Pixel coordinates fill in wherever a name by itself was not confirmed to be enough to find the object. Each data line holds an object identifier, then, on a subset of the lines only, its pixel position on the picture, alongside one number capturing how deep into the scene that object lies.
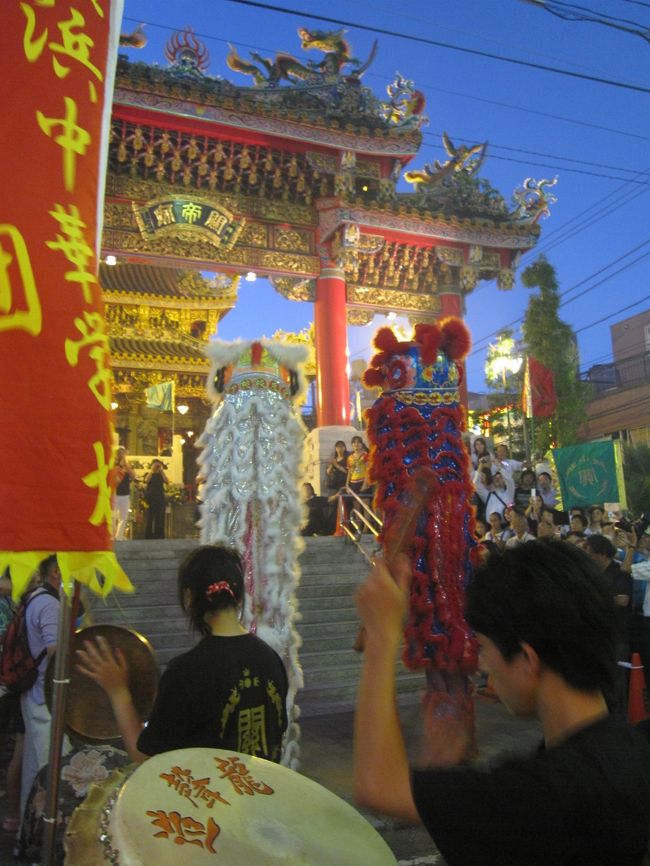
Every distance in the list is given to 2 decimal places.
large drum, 1.44
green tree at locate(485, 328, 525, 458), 20.31
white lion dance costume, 4.20
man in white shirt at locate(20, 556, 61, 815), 3.71
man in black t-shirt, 1.03
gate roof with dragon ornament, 12.45
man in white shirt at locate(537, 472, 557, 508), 10.01
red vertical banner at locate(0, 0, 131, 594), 1.97
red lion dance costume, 3.91
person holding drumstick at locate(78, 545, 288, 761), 2.07
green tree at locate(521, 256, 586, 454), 18.42
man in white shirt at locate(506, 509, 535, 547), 7.45
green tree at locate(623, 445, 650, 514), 19.11
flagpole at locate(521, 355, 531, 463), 13.15
